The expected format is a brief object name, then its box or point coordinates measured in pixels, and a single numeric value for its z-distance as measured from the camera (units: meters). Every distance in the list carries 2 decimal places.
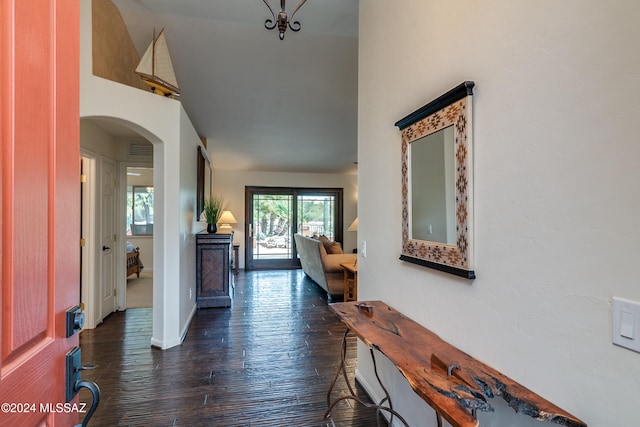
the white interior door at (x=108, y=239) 3.95
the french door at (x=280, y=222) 8.06
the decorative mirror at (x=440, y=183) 1.31
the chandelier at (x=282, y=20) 2.21
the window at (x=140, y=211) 7.50
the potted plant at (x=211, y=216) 4.73
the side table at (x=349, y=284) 4.39
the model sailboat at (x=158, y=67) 2.96
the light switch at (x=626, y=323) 0.75
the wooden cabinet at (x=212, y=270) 4.51
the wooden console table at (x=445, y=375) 0.92
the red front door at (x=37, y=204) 0.57
